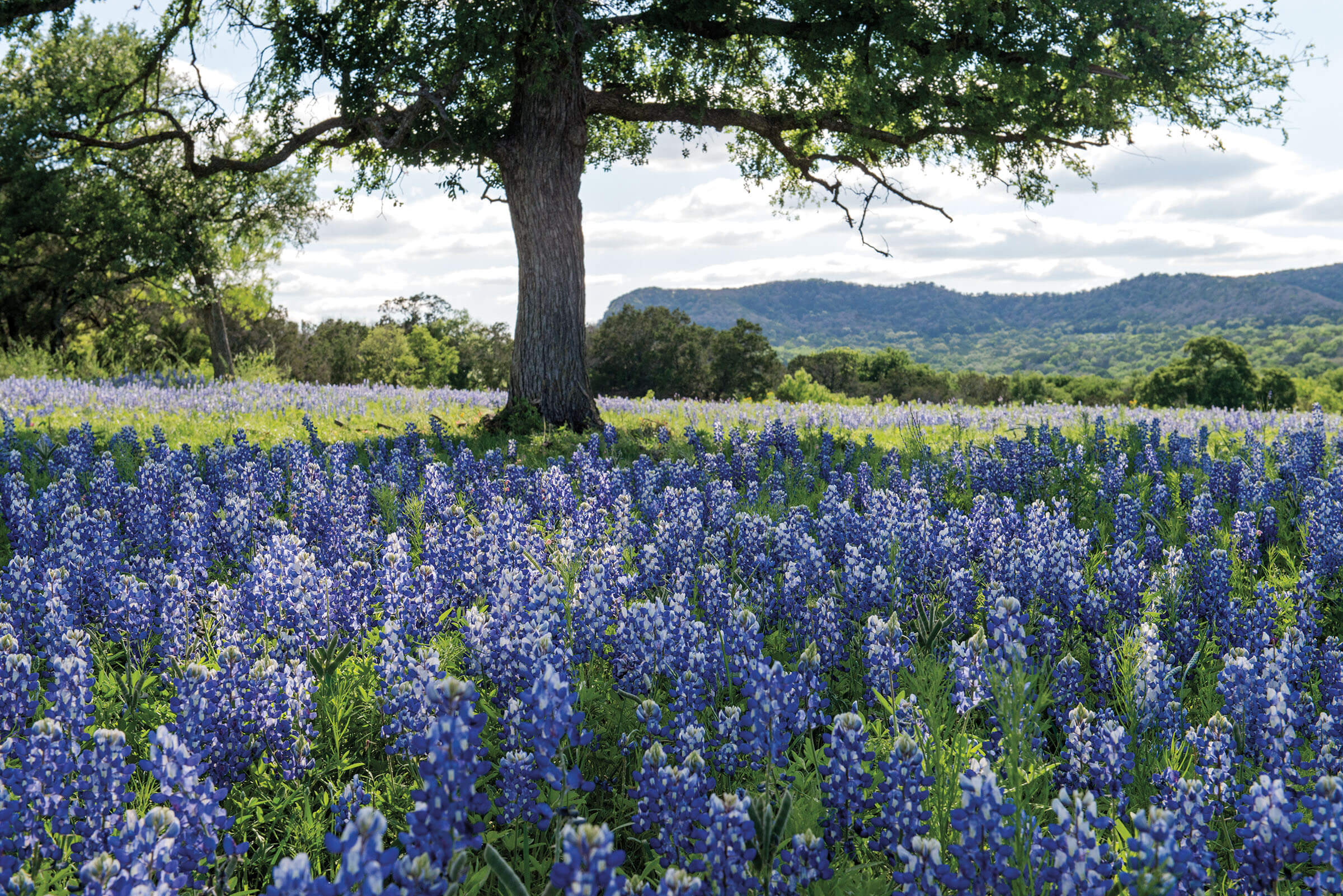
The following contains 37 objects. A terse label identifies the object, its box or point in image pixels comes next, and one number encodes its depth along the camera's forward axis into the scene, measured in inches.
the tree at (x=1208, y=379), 2896.2
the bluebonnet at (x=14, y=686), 119.3
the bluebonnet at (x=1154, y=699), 132.0
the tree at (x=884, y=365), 4323.3
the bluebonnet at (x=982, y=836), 83.8
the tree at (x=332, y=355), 2549.2
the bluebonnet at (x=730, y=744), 118.3
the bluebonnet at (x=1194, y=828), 87.2
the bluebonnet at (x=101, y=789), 96.0
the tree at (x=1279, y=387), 2842.0
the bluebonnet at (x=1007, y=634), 111.6
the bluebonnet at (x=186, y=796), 89.1
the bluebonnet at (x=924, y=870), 82.7
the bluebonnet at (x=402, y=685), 118.6
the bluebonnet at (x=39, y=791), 97.7
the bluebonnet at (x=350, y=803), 106.9
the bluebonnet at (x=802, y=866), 91.0
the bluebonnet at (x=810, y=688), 117.3
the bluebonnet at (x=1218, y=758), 110.4
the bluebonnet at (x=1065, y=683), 138.9
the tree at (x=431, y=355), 3129.9
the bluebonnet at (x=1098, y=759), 110.3
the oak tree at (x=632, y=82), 508.4
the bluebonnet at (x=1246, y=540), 228.1
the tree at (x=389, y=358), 2733.8
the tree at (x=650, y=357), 2635.3
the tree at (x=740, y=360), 2667.3
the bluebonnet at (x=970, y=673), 129.0
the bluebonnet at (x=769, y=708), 102.3
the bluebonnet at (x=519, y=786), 112.9
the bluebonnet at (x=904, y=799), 94.3
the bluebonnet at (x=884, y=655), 135.5
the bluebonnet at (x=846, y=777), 99.6
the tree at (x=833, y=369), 3882.9
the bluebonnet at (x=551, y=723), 87.5
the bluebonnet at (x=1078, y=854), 80.0
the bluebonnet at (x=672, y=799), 95.6
